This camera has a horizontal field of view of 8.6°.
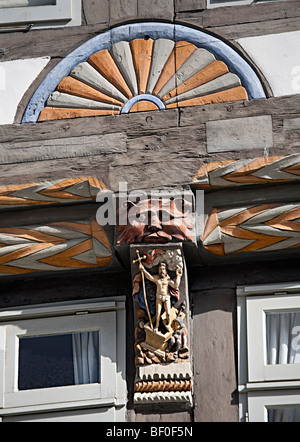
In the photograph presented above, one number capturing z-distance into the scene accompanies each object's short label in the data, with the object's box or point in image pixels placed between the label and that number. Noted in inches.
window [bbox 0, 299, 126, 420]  391.2
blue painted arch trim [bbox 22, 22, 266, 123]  417.6
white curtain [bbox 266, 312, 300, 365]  391.9
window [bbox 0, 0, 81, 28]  431.3
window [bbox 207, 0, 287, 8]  424.1
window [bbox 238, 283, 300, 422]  385.0
